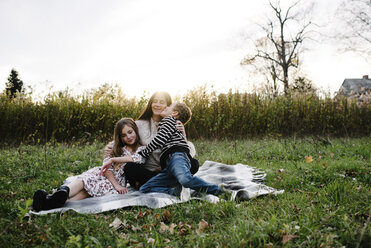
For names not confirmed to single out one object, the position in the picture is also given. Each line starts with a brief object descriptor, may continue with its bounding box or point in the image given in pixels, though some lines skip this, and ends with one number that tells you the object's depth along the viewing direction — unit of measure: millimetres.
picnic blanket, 2643
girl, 2666
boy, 3199
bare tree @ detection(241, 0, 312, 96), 25938
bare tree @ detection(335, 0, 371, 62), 17219
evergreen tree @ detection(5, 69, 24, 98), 32572
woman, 3574
